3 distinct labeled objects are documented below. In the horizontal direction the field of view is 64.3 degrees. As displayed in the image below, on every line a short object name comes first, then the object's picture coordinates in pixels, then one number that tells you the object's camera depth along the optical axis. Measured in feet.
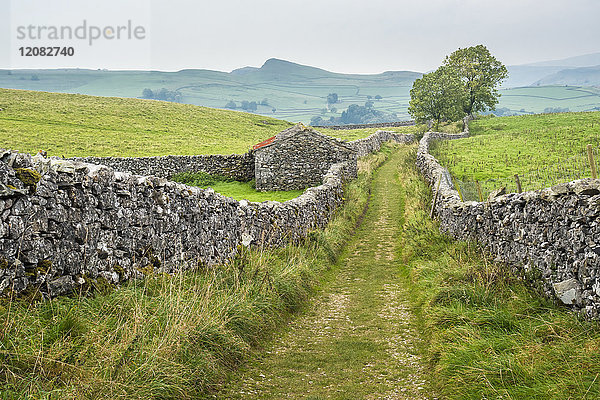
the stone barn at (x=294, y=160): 88.58
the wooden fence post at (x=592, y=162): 28.87
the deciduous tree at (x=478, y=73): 228.22
